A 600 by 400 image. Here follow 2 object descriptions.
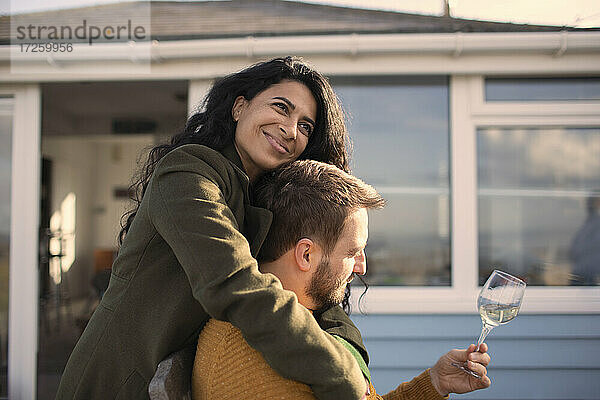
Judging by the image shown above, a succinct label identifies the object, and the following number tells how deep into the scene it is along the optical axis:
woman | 0.98
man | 1.22
